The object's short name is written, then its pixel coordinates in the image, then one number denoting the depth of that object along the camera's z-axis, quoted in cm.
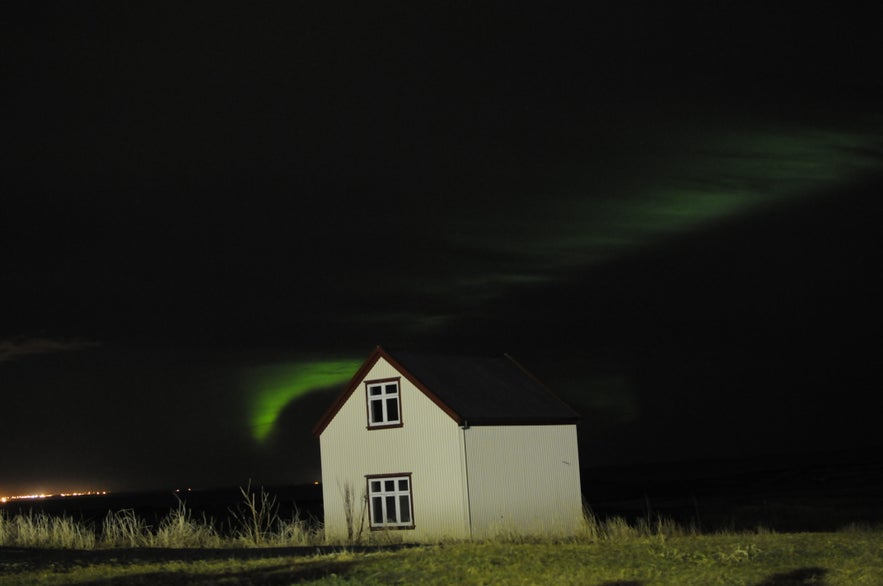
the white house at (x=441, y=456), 3244
